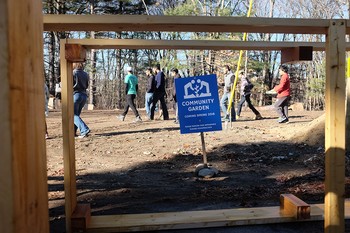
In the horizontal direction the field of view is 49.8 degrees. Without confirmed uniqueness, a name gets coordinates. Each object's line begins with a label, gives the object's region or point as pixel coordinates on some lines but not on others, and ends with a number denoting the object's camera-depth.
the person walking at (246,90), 14.77
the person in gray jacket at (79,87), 9.08
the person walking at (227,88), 13.52
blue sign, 6.16
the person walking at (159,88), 14.33
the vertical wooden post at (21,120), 1.40
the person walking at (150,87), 14.43
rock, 6.33
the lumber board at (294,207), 3.99
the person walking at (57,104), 26.86
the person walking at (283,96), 12.85
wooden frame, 2.93
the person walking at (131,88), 13.91
